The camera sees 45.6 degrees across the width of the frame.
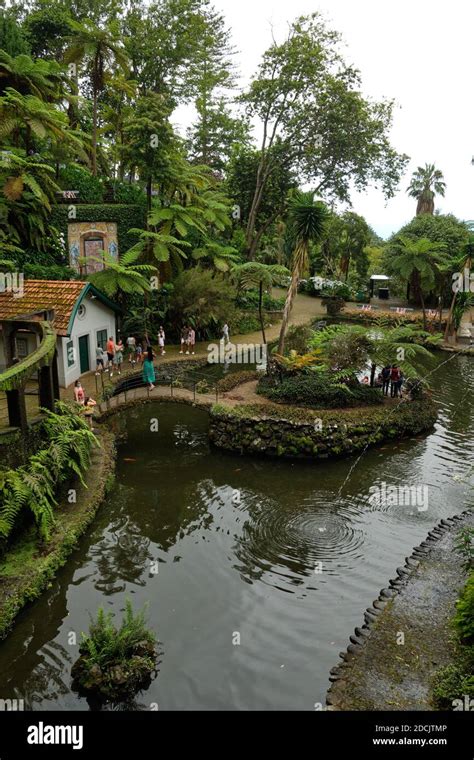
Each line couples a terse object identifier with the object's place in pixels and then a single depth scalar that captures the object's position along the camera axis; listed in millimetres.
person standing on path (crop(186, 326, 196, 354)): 26586
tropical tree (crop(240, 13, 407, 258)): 30406
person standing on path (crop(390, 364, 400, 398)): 20000
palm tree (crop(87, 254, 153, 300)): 24156
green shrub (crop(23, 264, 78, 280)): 25500
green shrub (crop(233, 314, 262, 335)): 32562
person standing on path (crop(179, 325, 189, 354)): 27062
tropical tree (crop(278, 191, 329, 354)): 20641
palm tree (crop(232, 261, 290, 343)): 23361
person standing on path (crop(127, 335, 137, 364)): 24181
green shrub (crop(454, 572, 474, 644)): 8508
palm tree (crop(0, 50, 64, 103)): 25031
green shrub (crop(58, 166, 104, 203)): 29688
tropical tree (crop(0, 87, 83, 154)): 23891
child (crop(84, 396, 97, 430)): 16781
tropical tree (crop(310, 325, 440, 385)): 19422
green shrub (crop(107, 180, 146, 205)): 30328
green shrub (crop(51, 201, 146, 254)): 28062
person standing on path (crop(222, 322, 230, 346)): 29000
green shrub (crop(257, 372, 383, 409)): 18859
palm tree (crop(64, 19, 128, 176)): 27141
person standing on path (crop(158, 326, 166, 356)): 25688
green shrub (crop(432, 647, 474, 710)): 7426
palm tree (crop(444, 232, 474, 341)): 29453
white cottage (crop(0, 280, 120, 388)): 19359
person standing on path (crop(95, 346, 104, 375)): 22719
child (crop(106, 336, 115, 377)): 22375
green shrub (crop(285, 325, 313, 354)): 23328
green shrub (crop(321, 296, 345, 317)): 40562
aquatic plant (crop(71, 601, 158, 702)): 8383
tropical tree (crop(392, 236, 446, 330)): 32562
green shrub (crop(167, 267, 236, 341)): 28078
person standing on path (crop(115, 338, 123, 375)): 22719
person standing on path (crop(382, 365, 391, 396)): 20281
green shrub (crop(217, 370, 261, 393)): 20783
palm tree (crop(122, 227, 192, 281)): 26484
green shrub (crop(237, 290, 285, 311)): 36094
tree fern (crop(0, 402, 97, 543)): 10945
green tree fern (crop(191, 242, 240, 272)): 30906
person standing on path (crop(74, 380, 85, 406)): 17531
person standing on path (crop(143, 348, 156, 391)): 20750
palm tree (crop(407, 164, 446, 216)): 55562
